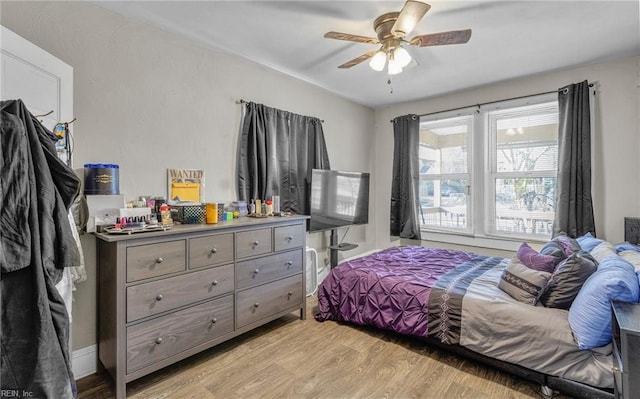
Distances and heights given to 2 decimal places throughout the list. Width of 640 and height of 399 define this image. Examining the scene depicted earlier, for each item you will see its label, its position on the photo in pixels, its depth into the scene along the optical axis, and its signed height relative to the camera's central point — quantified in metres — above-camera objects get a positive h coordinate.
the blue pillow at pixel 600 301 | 1.52 -0.54
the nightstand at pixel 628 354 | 1.21 -0.65
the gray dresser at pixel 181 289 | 1.71 -0.60
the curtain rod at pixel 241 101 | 2.86 +0.96
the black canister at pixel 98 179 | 1.88 +0.14
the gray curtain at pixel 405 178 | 4.12 +0.31
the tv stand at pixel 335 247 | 3.54 -0.56
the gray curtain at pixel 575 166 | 2.97 +0.34
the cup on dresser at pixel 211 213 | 2.21 -0.09
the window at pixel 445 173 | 3.92 +0.38
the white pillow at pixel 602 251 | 2.13 -0.39
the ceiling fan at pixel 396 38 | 1.79 +1.10
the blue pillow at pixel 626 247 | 2.39 -0.39
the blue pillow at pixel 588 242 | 2.51 -0.37
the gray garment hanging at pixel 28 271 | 1.13 -0.28
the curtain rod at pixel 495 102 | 3.22 +1.19
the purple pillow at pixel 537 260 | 2.05 -0.43
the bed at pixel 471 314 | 1.68 -0.81
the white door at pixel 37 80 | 1.48 +0.66
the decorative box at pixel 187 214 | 2.16 -0.10
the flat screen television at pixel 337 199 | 3.34 +0.02
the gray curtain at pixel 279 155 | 2.90 +0.50
